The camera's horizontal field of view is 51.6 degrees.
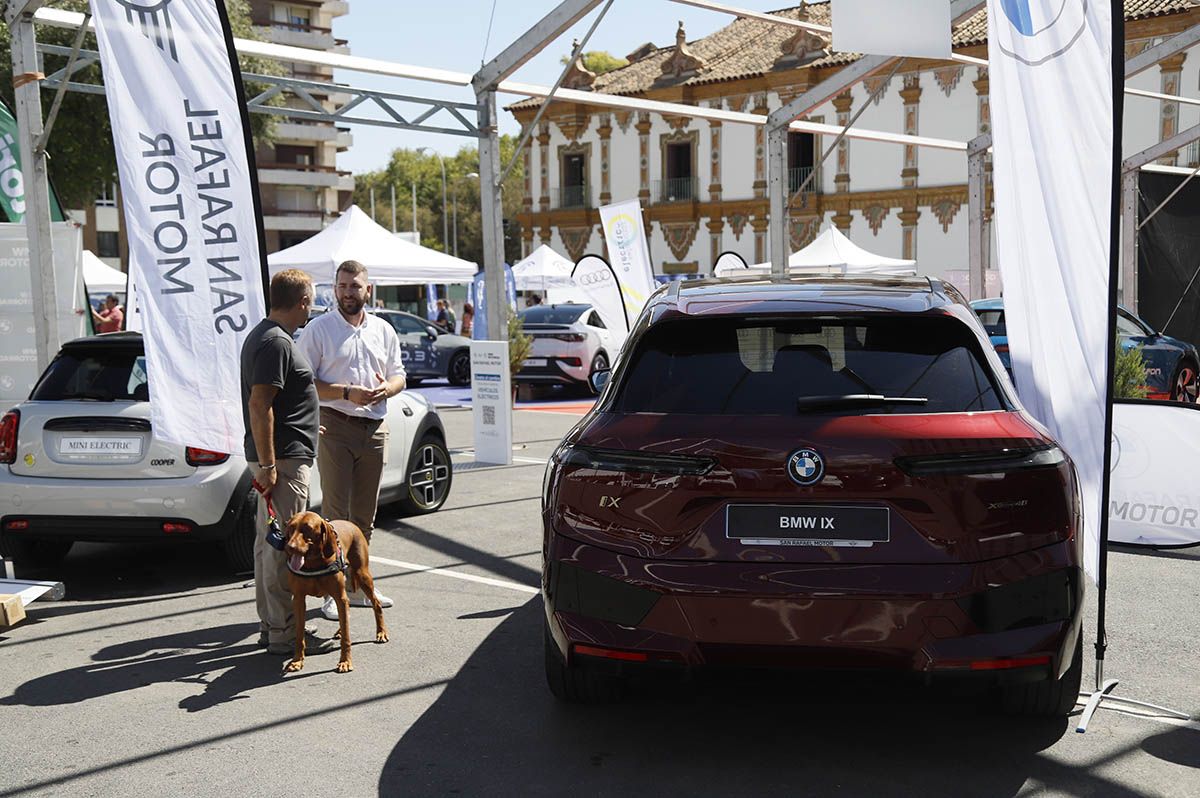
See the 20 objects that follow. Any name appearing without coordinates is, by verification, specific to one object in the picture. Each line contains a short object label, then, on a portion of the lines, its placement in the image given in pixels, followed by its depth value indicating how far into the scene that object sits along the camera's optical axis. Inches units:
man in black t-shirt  228.7
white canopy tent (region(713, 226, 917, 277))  1246.9
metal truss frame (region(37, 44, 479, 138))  478.9
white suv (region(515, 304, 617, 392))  861.8
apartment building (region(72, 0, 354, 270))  3102.9
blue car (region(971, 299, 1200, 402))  587.2
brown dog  217.3
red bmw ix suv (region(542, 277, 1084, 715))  156.1
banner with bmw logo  196.2
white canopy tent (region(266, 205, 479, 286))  836.6
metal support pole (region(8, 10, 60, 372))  388.8
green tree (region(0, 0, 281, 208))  1261.1
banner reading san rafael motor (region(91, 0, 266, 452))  254.4
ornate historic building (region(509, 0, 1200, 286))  1765.5
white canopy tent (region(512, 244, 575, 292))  1405.0
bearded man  268.4
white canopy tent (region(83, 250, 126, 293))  1137.4
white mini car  282.5
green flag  461.1
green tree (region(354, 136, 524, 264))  4309.3
